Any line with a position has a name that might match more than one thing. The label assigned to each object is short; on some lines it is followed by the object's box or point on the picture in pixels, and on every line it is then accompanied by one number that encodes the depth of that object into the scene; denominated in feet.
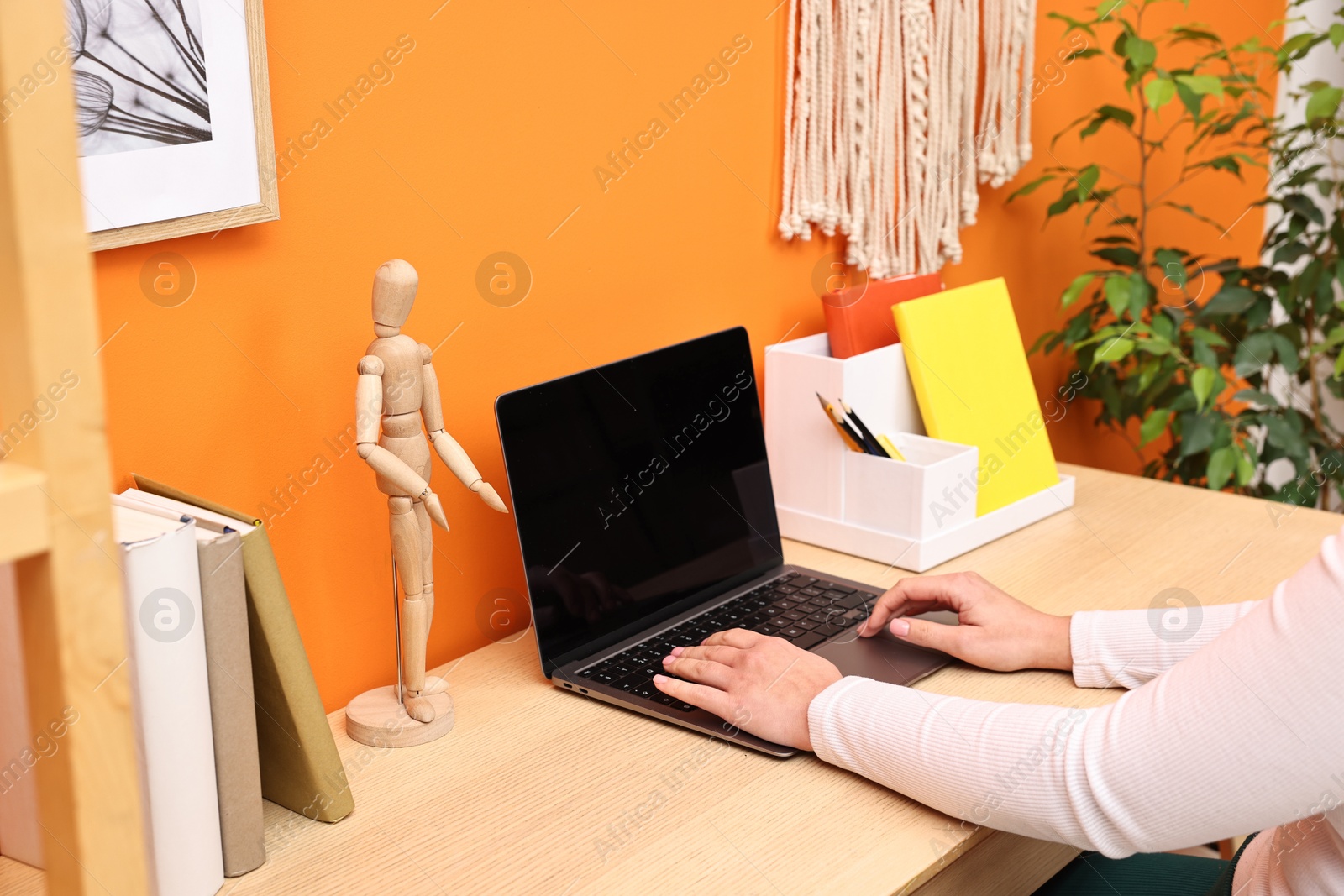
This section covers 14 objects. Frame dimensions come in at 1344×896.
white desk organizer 4.30
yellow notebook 4.72
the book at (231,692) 2.48
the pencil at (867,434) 4.38
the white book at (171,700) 2.33
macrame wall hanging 4.79
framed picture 2.67
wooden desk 2.59
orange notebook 4.73
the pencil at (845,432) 4.37
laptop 3.48
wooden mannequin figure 2.92
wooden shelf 1.31
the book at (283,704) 2.59
